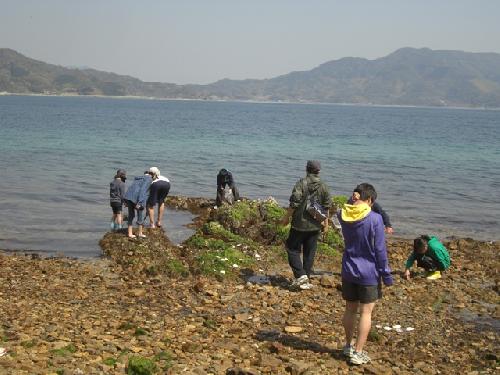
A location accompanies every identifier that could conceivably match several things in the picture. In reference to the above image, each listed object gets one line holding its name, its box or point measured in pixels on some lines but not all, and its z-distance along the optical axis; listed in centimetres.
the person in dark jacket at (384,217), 1222
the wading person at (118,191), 1561
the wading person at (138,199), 1480
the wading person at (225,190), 1870
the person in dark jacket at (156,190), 1566
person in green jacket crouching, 1245
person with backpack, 1073
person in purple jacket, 730
